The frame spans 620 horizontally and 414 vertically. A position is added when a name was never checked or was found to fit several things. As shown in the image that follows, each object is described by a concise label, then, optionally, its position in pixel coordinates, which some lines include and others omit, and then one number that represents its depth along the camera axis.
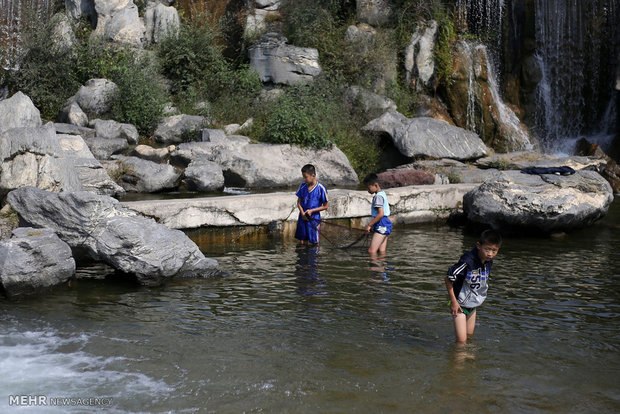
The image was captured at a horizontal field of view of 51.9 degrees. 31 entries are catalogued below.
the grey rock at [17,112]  12.87
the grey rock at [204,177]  13.73
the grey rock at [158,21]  22.02
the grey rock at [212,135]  15.88
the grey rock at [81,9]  22.11
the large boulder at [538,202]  11.13
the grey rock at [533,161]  16.00
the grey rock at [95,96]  17.67
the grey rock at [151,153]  15.31
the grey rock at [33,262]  6.92
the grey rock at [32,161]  9.11
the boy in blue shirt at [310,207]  9.73
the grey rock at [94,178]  11.64
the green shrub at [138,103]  17.27
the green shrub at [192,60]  20.64
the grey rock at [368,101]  19.30
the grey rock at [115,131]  16.11
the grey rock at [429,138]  17.23
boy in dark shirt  5.50
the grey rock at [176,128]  16.86
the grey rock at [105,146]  14.77
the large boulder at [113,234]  7.52
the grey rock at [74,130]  15.70
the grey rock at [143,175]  13.51
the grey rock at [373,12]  22.67
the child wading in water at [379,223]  9.48
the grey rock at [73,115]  16.98
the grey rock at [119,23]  20.77
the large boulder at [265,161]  14.88
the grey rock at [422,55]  21.27
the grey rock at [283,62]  20.33
